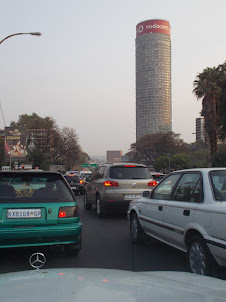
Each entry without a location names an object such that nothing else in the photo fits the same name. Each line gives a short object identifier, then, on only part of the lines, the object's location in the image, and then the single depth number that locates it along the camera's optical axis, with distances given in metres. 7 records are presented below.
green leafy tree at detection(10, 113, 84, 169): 62.59
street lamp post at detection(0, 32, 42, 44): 15.66
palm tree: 32.38
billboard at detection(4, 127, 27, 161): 44.69
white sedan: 3.95
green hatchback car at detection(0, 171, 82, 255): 4.89
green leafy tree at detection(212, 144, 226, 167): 37.19
